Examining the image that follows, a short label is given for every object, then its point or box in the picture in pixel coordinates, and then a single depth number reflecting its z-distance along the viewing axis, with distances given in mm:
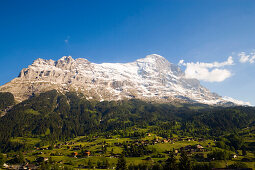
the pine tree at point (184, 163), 83000
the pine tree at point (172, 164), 85481
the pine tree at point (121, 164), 96625
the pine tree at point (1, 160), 141062
